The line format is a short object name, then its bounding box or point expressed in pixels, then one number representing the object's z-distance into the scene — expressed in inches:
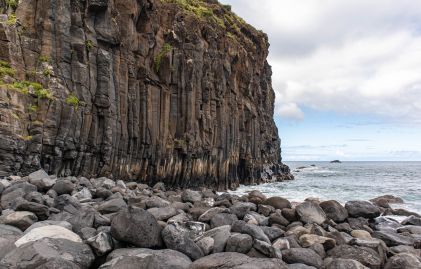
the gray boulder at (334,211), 501.9
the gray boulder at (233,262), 229.7
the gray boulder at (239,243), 296.7
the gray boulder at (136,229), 274.4
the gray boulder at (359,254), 307.9
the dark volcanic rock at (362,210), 527.8
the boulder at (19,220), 315.3
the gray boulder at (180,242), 277.0
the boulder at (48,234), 267.4
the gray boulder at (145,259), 236.5
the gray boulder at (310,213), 445.1
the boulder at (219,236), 299.9
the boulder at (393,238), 402.9
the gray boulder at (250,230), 324.0
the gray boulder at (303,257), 292.1
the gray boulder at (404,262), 300.4
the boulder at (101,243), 262.2
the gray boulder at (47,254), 226.8
